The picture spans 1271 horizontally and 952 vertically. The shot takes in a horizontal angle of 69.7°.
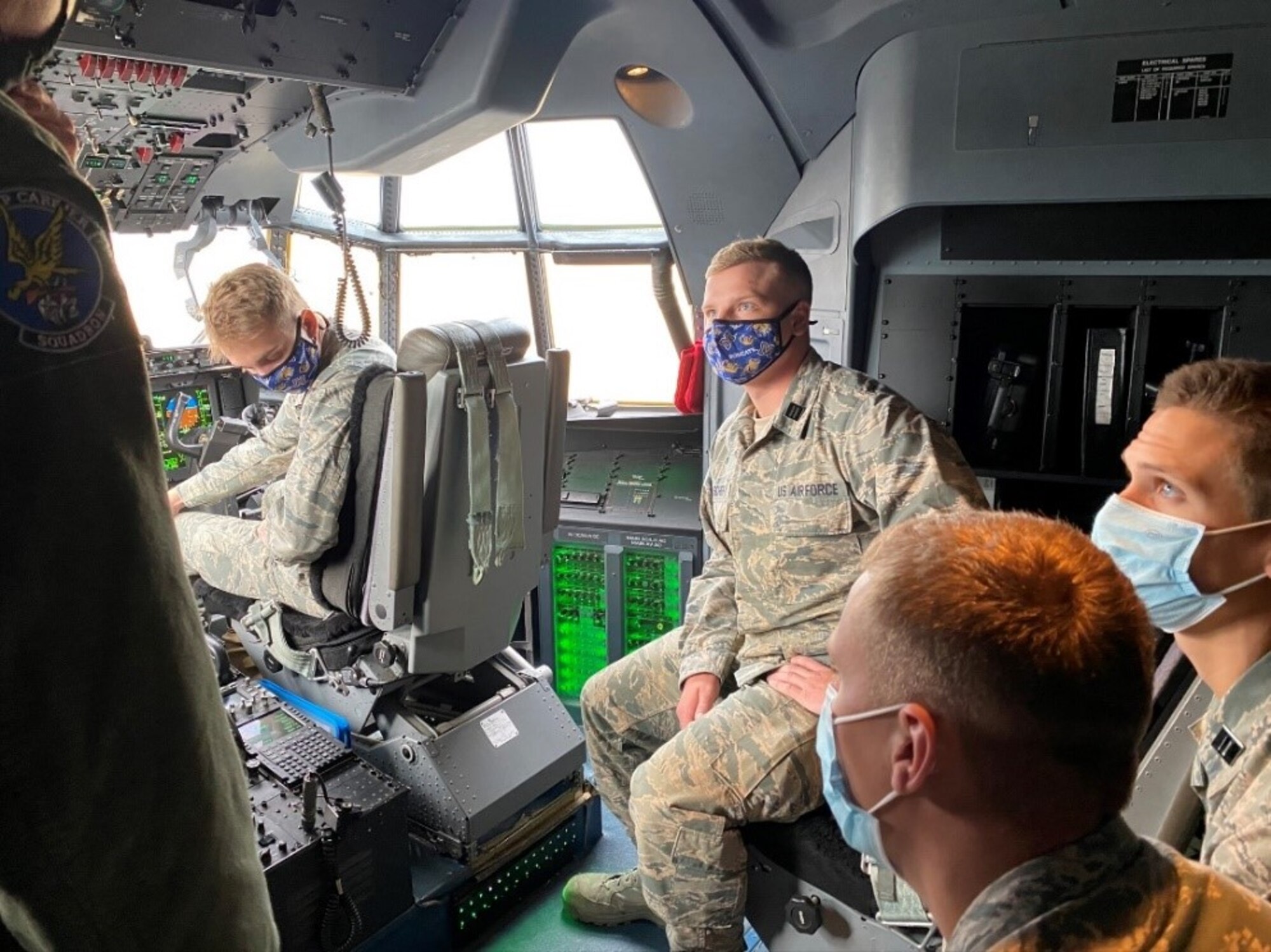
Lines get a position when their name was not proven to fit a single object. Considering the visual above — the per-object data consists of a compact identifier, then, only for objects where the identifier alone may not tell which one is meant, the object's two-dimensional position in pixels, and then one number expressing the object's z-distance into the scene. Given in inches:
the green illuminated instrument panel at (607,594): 162.1
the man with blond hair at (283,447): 101.2
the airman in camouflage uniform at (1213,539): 52.4
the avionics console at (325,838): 83.4
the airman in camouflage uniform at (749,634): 78.6
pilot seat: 98.5
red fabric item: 168.2
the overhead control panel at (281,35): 90.4
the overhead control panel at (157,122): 101.7
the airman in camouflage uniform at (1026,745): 31.8
